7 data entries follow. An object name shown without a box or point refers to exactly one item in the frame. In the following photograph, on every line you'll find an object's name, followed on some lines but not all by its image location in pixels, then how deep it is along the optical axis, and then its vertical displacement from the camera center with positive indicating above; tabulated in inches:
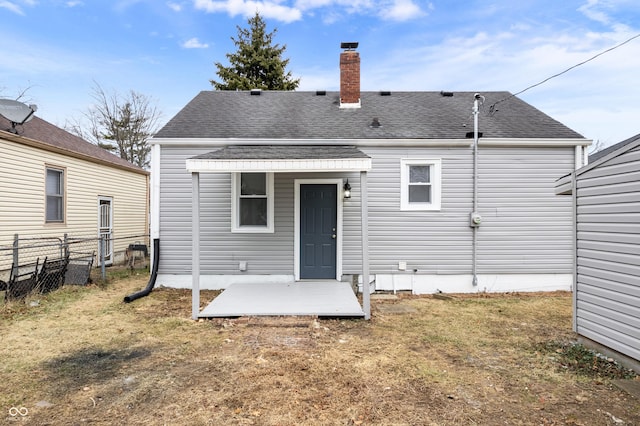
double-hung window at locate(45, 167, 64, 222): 349.4 +19.9
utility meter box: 279.1 -3.0
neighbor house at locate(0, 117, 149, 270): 301.1 +28.1
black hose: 262.8 -47.6
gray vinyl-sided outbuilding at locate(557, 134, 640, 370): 134.7 -15.7
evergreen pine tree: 832.9 +382.9
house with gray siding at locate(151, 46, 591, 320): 282.4 +1.5
